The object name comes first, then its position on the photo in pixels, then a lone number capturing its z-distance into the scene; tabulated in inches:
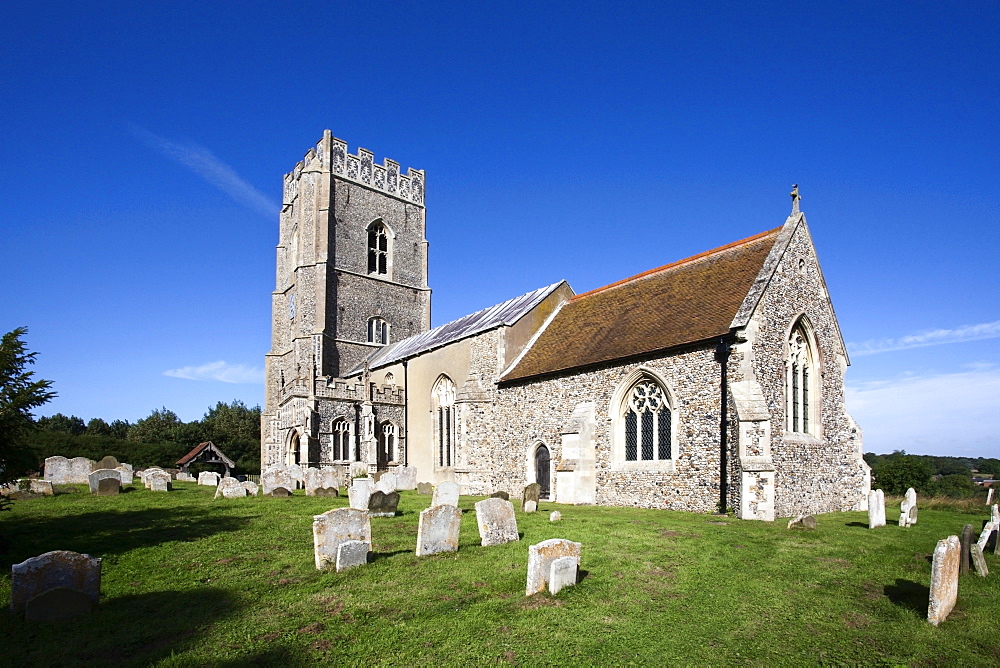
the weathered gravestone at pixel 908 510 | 526.3
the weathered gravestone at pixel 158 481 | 778.8
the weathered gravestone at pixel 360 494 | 571.2
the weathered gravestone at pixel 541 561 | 317.7
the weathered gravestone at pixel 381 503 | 565.0
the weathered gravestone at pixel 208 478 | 928.2
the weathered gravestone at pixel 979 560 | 351.3
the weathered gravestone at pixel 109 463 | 901.8
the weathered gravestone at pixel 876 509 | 520.1
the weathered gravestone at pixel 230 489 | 695.7
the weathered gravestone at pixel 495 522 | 432.5
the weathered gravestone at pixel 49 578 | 286.2
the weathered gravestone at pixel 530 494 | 623.2
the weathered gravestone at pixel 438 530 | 404.5
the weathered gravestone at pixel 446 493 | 579.8
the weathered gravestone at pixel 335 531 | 373.4
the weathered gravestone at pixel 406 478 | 921.5
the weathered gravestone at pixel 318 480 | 747.4
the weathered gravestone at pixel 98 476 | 708.7
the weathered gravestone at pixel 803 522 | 495.5
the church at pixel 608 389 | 609.9
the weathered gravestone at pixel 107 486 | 701.3
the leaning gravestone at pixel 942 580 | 279.3
